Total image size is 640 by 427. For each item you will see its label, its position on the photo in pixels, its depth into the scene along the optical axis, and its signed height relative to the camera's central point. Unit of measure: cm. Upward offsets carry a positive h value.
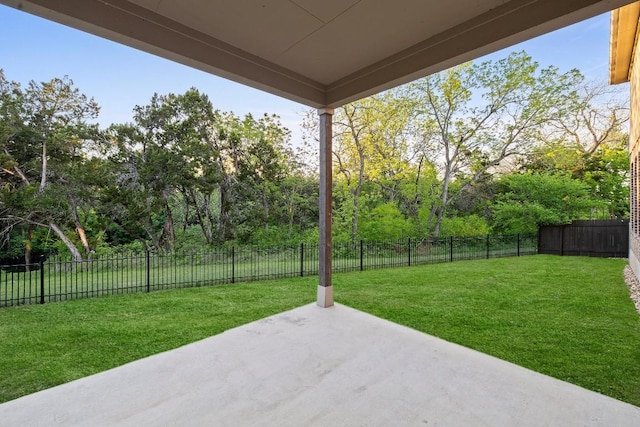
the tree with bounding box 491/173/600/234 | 1067 +37
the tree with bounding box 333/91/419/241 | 1098 +271
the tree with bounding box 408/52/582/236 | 1070 +397
